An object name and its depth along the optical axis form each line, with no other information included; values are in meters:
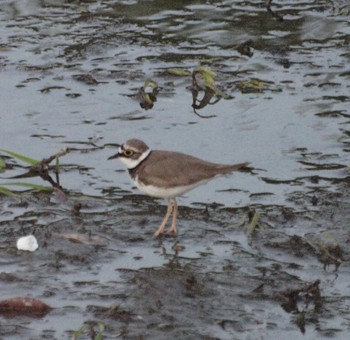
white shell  9.16
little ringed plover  9.45
